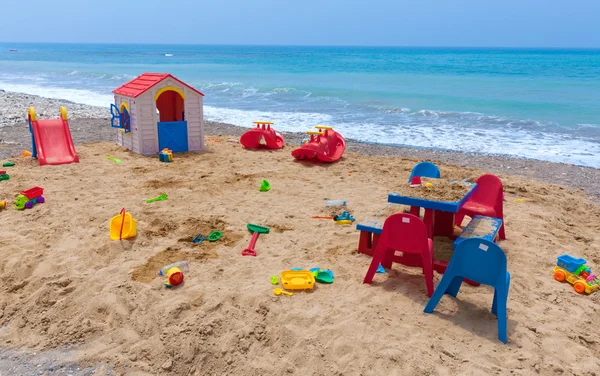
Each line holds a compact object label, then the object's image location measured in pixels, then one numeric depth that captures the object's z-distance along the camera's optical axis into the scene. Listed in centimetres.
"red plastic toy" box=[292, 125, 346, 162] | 952
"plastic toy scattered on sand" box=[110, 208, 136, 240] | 552
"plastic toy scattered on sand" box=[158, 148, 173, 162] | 954
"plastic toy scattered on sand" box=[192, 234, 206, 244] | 560
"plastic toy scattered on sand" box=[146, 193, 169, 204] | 693
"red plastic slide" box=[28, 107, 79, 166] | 905
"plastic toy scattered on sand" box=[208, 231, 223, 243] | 564
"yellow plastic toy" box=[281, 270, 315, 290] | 450
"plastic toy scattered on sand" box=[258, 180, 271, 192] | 765
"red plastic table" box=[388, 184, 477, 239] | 486
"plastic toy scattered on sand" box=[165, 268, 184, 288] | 454
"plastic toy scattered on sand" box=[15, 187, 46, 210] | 652
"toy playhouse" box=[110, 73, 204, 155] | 983
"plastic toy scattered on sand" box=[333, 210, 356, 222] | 634
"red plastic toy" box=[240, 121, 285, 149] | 1093
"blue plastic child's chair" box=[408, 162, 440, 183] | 646
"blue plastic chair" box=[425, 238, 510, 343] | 386
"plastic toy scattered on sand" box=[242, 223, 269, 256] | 528
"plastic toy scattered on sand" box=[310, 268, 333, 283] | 468
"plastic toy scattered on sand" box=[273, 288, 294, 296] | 440
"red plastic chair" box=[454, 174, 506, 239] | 570
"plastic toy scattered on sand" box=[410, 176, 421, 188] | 557
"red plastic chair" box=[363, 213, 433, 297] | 438
